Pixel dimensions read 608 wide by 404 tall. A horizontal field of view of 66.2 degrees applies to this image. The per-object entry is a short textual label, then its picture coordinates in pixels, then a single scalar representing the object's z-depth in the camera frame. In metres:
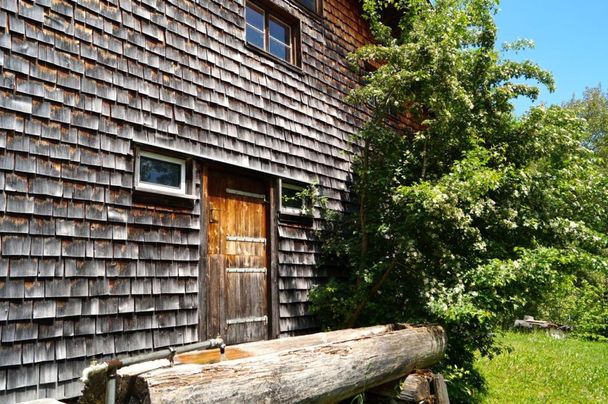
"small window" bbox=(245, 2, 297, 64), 6.47
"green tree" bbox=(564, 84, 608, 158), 33.72
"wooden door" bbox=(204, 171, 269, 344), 5.37
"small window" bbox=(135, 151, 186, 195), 4.72
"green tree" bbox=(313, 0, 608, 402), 5.78
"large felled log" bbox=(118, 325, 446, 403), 2.23
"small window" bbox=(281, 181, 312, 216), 6.57
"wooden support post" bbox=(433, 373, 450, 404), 4.33
